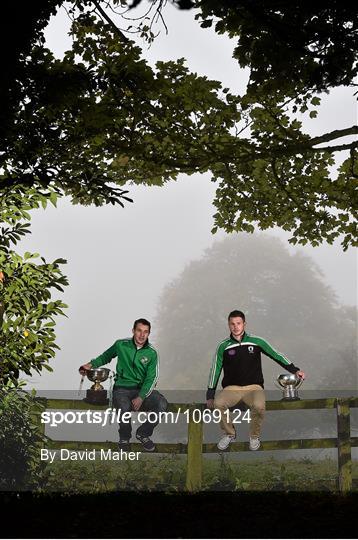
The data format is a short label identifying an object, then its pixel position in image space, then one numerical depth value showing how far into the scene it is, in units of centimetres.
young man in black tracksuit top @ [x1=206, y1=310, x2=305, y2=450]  959
